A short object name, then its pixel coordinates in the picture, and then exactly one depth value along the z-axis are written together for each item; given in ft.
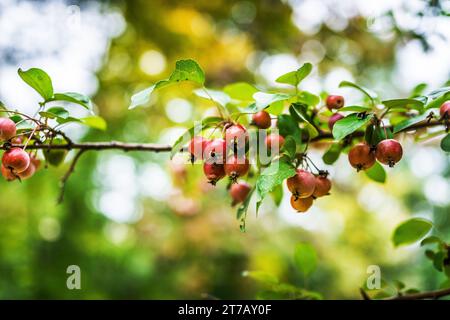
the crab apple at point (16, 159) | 1.66
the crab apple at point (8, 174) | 1.70
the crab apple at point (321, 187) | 1.72
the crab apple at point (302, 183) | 1.66
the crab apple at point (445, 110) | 1.67
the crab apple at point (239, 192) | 1.86
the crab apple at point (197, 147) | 1.70
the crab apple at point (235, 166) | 1.68
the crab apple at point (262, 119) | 1.75
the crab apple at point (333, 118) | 1.76
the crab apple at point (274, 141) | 1.72
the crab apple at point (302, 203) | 1.72
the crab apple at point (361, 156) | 1.69
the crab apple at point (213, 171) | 1.69
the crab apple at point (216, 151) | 1.68
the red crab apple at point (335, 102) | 1.79
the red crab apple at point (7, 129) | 1.65
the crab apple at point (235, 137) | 1.68
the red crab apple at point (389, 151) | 1.64
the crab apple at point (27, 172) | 1.75
